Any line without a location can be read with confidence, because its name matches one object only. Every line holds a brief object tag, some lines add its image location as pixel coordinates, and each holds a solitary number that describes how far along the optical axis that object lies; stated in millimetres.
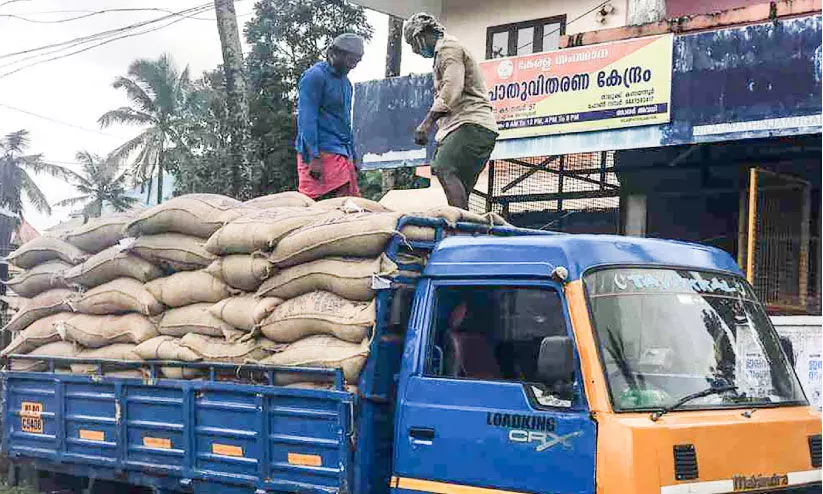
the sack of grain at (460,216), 5711
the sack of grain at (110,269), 6684
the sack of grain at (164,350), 6066
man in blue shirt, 7719
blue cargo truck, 4461
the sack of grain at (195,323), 6004
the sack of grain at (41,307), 7273
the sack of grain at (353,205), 5984
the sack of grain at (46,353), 7027
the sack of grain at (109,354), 6496
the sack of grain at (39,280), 7367
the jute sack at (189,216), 6379
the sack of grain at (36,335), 7177
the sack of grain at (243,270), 5824
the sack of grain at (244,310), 5758
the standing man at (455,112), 6973
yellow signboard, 11570
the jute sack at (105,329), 6480
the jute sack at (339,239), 5398
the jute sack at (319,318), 5293
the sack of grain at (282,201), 6680
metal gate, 10609
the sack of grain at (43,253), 7371
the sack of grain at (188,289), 6168
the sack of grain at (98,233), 7094
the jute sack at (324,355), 5207
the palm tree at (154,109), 38594
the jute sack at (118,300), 6492
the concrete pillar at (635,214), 13461
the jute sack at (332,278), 5336
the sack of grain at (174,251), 6348
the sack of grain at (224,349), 5773
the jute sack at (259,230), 5820
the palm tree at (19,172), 41906
